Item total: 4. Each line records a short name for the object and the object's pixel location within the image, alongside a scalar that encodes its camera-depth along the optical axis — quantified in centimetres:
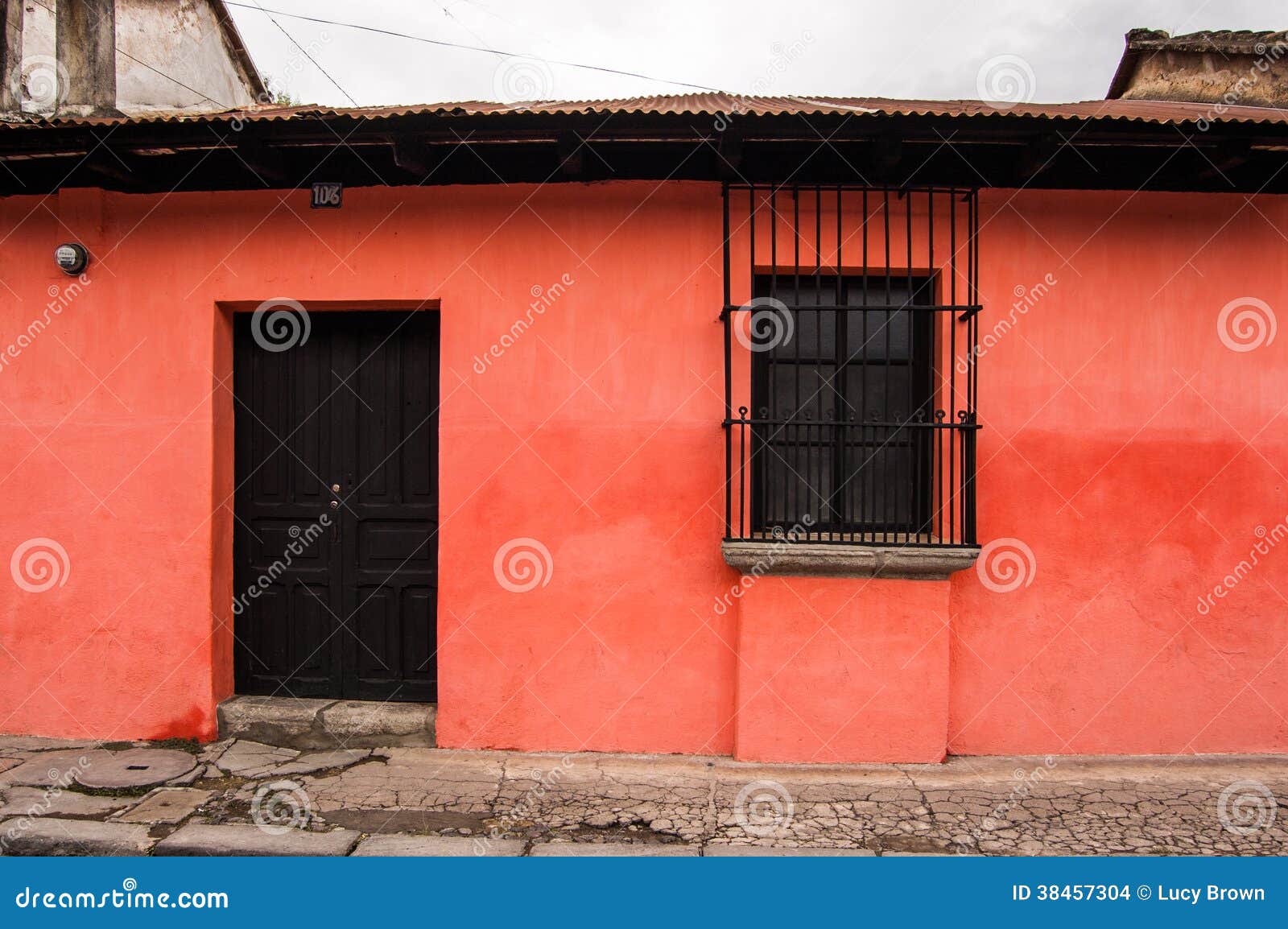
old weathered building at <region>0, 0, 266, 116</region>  619
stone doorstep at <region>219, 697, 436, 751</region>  469
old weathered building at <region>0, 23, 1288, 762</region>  452
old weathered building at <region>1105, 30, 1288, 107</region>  615
